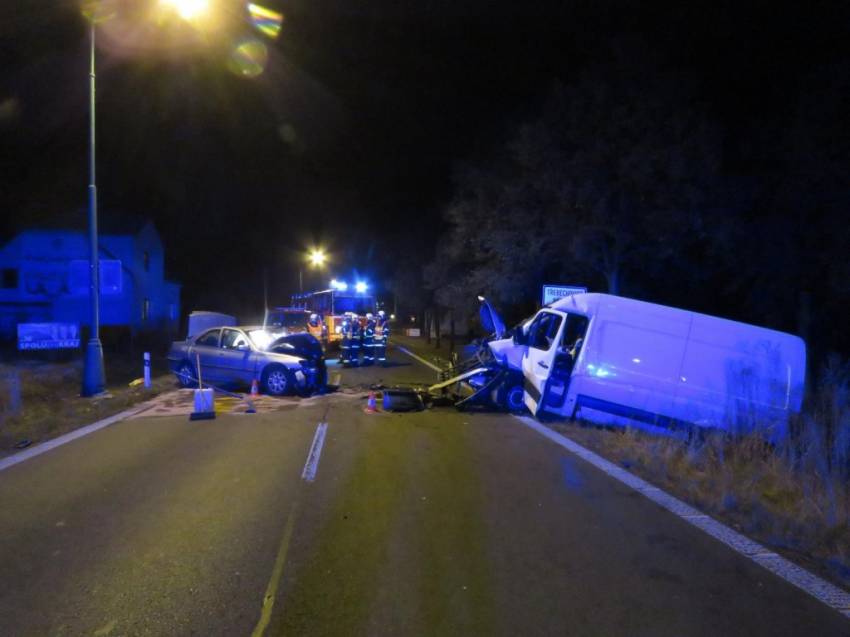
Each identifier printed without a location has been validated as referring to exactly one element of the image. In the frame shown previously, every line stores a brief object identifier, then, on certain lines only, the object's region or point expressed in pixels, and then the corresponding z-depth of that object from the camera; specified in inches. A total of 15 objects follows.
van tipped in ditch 417.7
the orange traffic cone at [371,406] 534.6
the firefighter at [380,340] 994.1
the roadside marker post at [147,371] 649.6
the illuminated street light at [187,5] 470.9
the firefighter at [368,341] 971.9
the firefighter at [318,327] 1154.0
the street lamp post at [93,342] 588.7
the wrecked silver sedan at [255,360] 624.1
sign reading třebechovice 775.1
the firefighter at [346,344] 948.0
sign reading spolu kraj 747.4
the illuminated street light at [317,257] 2319.1
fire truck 1178.0
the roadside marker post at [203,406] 492.7
